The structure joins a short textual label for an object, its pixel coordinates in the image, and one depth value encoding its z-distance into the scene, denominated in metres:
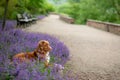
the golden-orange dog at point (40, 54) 6.13
